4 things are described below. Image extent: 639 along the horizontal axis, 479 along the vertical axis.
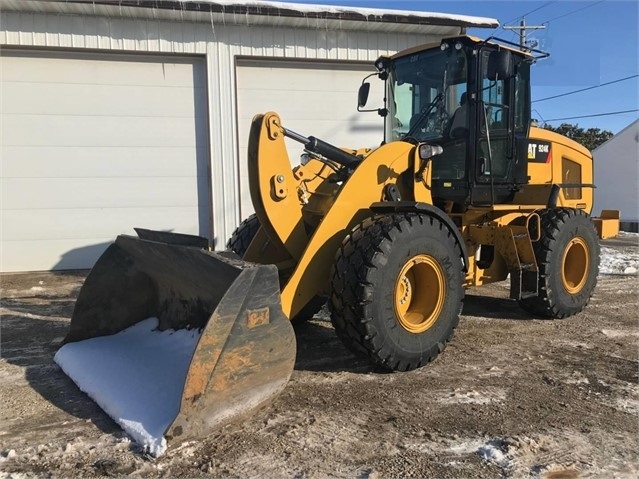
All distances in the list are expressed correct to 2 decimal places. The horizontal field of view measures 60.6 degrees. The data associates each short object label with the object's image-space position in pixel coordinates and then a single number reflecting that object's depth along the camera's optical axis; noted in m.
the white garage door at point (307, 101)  9.95
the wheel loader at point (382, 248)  3.19
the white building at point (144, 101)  9.07
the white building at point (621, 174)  19.20
